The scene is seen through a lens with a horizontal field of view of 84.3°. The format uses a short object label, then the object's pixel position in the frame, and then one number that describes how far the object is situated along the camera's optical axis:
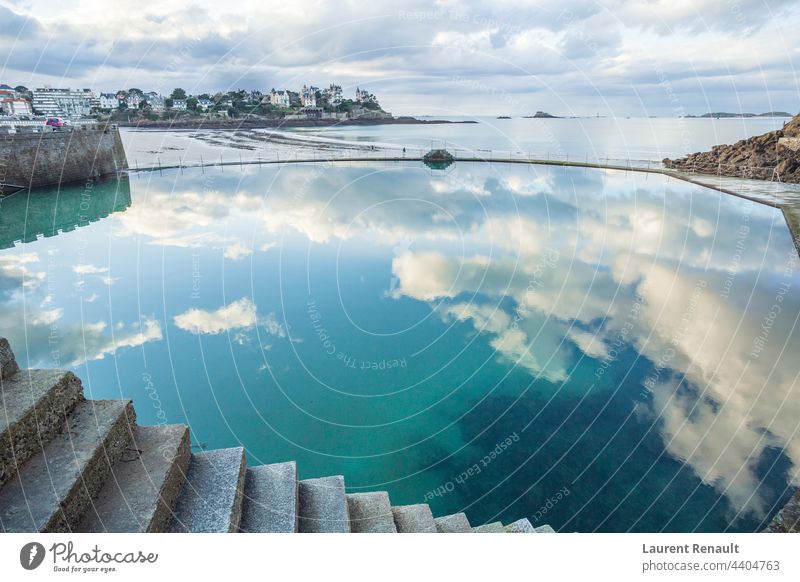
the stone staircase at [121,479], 2.62
